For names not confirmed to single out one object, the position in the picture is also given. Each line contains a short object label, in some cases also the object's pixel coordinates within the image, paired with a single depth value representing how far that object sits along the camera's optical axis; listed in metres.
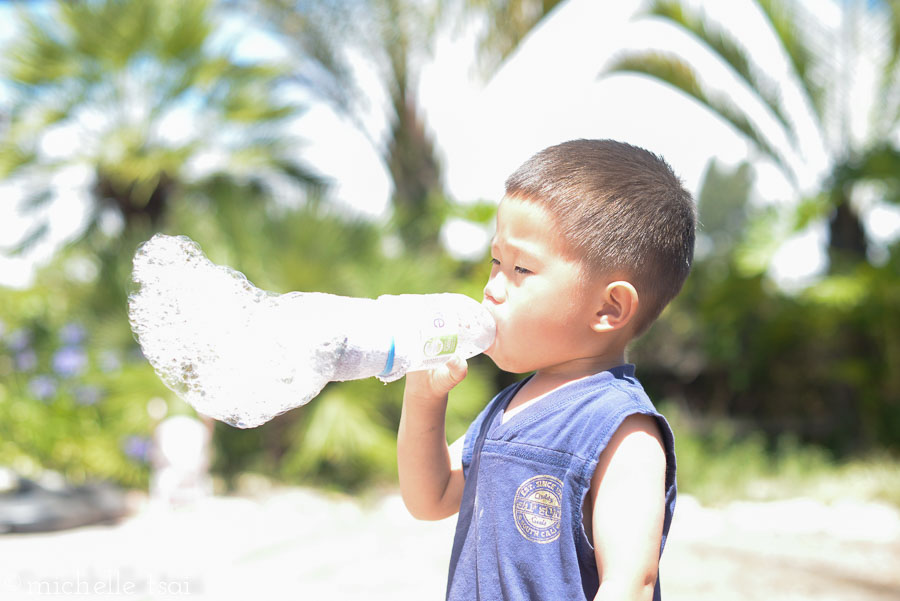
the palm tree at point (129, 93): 8.55
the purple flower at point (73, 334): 7.40
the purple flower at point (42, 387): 7.34
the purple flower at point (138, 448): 6.64
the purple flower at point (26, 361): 7.82
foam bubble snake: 1.29
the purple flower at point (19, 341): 7.92
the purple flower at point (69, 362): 7.25
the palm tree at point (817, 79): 8.48
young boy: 1.21
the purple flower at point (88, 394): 7.20
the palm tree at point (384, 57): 9.63
